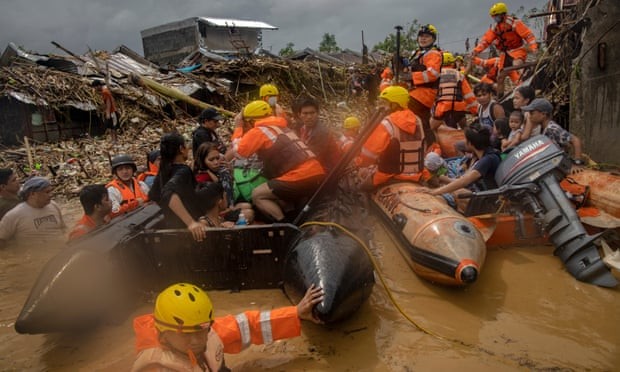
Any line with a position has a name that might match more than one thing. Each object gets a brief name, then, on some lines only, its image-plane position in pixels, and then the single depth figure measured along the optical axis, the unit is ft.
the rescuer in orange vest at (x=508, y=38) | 25.25
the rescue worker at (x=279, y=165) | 14.32
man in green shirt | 16.08
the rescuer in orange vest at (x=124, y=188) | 14.99
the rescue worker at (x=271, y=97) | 22.15
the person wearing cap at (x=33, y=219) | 14.66
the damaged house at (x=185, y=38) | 95.20
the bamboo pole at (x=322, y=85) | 52.33
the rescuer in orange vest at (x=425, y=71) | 21.77
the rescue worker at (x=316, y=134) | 17.28
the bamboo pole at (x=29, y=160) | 28.40
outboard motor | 12.27
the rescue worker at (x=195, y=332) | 6.79
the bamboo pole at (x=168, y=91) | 42.55
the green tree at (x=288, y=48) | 119.70
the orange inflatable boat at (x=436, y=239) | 11.37
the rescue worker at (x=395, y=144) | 15.62
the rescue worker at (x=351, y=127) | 26.73
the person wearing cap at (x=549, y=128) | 16.99
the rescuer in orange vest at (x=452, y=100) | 22.61
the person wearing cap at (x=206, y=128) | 18.54
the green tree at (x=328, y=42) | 168.89
